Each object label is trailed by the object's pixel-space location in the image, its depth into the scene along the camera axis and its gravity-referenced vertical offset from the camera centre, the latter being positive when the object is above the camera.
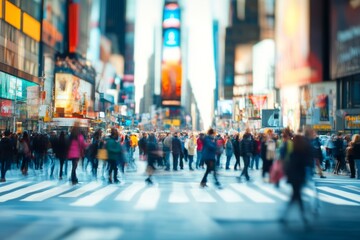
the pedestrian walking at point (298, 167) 9.75 -0.60
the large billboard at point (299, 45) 70.06 +12.50
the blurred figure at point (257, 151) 26.74 -0.85
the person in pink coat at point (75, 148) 17.61 -0.58
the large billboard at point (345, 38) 52.00 +9.75
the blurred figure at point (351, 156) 21.58 -0.84
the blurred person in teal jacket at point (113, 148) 17.41 -0.54
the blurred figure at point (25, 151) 21.39 -0.87
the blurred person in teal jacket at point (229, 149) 28.28 -0.84
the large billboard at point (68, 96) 73.25 +4.70
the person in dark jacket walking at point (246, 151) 19.72 -0.65
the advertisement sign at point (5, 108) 46.81 +1.83
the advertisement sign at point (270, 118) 38.26 +1.16
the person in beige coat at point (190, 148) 28.22 -0.84
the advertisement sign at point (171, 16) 193.38 +41.11
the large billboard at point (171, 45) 194.12 +30.96
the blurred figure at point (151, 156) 17.94 -0.81
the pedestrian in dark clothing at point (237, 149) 26.58 -0.78
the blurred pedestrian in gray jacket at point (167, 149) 26.44 -0.86
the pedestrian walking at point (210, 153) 16.66 -0.62
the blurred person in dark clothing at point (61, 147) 19.03 -0.61
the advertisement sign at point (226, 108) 124.19 +5.76
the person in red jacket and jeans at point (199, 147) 27.93 -0.76
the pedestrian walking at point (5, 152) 18.53 -0.78
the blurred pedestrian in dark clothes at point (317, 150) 21.33 -0.62
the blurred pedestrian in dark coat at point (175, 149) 26.31 -0.82
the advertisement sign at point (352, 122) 54.25 +1.33
